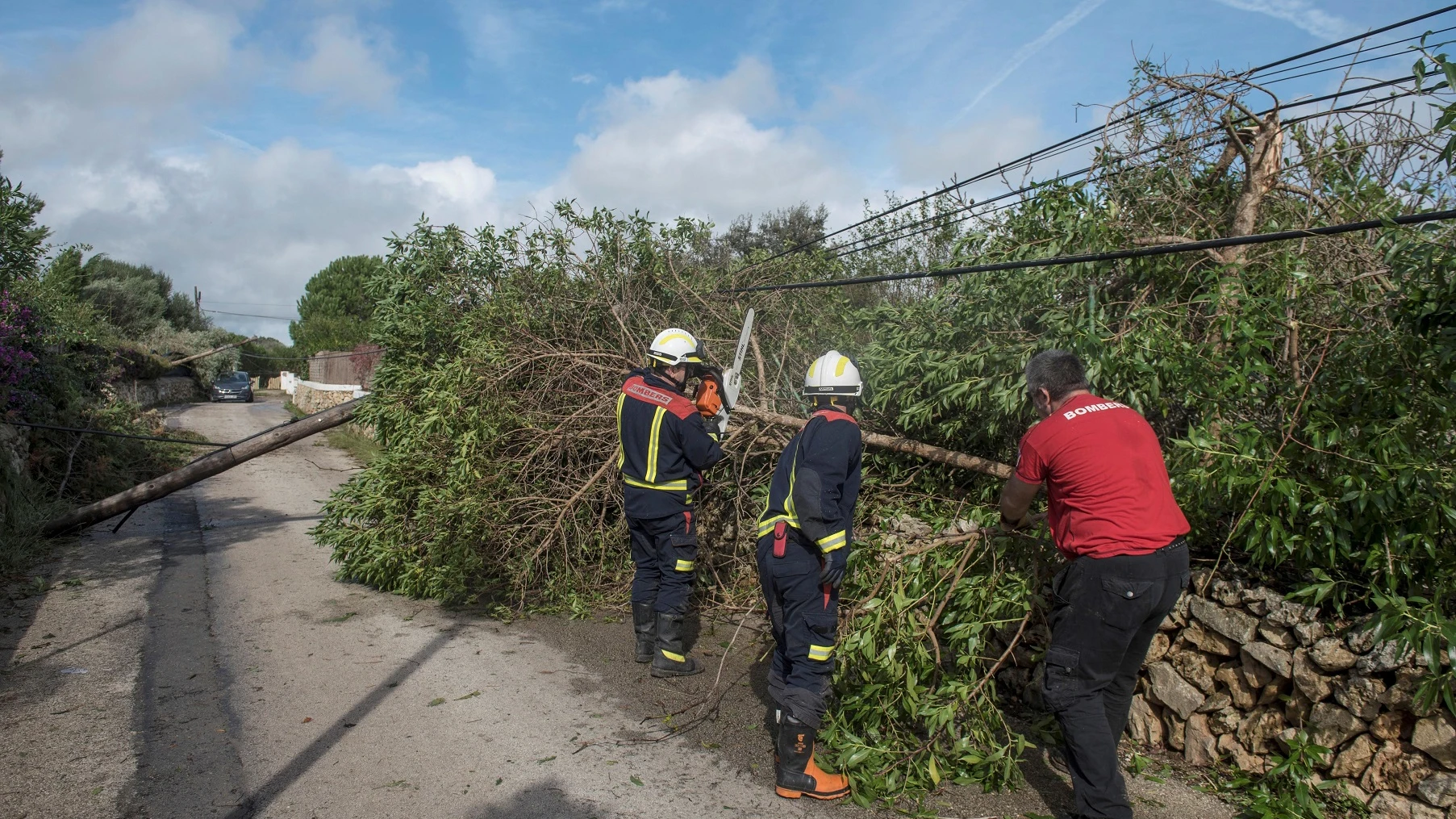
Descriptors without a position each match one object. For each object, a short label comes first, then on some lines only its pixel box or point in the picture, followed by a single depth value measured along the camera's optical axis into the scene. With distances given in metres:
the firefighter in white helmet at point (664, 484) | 5.48
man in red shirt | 3.27
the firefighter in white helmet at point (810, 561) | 3.88
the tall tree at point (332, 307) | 53.50
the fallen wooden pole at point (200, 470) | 8.85
